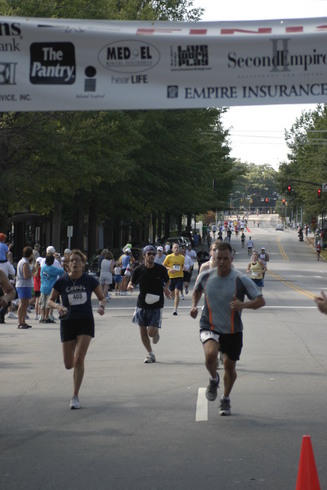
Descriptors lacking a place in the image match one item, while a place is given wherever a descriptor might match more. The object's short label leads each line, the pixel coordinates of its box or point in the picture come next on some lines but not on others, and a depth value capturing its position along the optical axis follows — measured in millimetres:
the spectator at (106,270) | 30594
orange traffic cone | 6371
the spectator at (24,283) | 21891
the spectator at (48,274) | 23016
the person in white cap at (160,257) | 30000
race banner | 9734
